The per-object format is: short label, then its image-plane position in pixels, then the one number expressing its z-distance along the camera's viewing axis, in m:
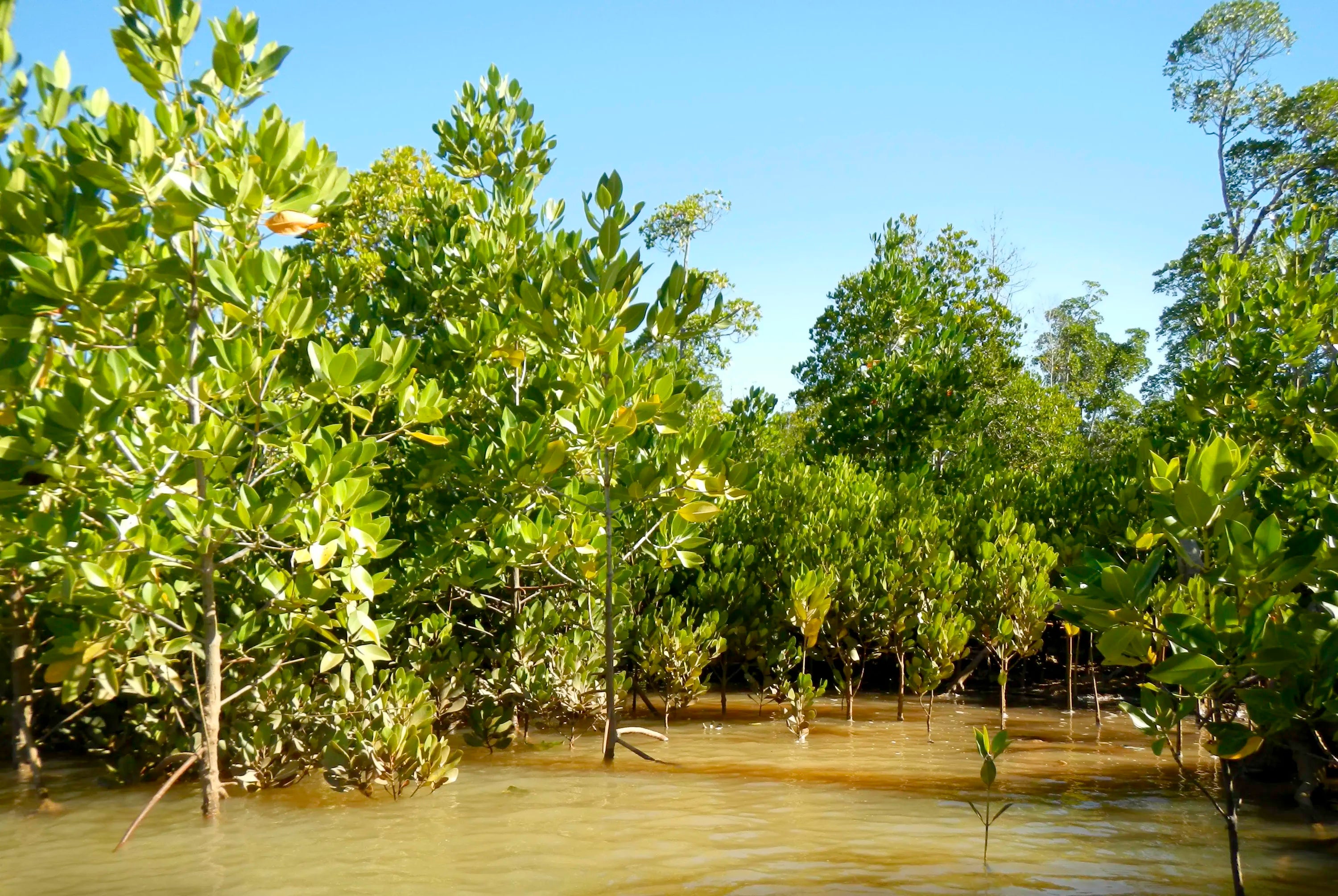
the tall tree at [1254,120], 23.33
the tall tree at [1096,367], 33.50
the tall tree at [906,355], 14.01
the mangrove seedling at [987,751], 4.45
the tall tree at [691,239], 24.06
